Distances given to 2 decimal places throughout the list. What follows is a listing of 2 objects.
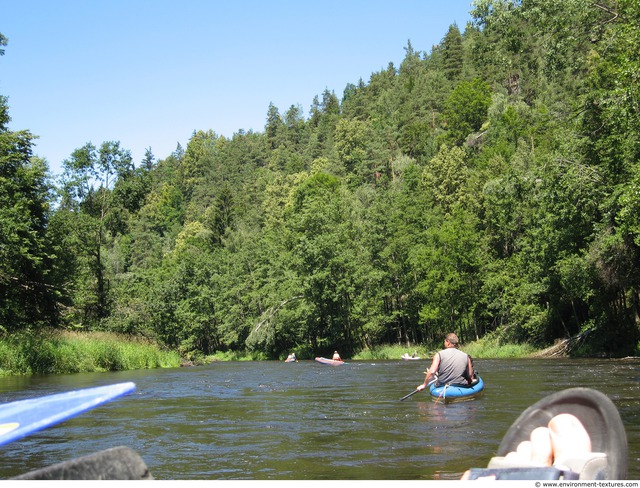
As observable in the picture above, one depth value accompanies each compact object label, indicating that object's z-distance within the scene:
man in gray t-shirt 14.77
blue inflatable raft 14.59
